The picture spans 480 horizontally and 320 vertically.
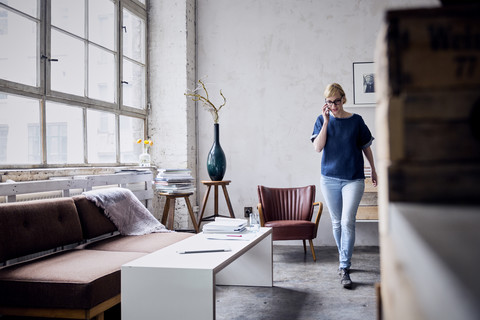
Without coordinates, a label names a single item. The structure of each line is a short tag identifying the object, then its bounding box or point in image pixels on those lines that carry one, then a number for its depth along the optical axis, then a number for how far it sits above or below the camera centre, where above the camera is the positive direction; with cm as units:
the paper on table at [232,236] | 288 -50
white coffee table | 197 -58
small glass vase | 479 +4
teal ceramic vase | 468 +1
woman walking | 329 -3
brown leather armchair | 449 -45
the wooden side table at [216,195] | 468 -37
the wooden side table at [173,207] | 444 -44
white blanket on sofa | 337 -39
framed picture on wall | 499 +88
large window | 320 +72
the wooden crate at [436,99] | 52 +7
